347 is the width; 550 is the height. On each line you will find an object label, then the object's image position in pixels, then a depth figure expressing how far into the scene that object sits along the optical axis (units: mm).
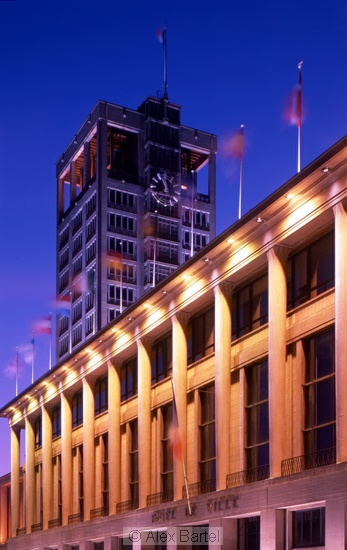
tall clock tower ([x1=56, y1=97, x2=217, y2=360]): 151250
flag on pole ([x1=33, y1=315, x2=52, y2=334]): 82500
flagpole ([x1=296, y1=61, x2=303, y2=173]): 42875
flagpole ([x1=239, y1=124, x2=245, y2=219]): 48119
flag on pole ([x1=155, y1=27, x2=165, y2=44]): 82938
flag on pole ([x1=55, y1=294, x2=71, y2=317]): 162875
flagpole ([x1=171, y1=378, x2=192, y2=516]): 47256
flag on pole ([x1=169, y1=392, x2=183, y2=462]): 48878
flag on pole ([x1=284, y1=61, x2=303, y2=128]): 42875
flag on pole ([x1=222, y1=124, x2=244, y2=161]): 47938
